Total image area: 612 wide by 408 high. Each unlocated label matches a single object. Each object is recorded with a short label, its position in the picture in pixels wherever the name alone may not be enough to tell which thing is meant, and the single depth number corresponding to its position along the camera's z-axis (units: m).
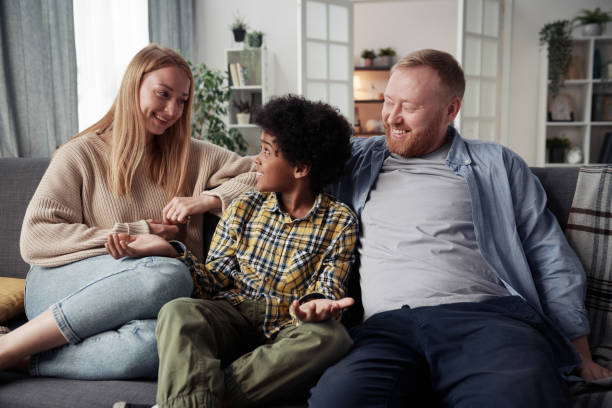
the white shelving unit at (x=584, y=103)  4.65
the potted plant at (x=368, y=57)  6.20
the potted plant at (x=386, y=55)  6.14
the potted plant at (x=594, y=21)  4.52
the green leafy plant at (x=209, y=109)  4.33
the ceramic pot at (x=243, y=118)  4.75
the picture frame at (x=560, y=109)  4.84
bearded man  1.02
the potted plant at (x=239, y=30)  4.76
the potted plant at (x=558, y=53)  4.57
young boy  1.05
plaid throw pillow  1.38
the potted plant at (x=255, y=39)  4.61
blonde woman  1.16
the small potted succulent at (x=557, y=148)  4.84
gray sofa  1.09
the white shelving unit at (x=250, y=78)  4.65
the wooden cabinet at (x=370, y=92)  6.40
